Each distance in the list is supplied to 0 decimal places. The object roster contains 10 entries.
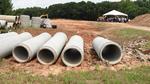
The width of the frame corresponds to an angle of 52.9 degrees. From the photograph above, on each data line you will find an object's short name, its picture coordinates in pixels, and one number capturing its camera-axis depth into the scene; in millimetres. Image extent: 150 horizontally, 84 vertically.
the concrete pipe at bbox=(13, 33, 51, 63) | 4674
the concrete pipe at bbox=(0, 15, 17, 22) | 12460
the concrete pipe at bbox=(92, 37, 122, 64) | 4746
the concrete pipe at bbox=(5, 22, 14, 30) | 11068
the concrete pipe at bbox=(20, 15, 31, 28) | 11909
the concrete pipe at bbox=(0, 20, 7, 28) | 10584
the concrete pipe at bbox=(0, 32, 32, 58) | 4843
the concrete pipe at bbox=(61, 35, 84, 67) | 4551
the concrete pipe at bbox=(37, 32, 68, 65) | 4574
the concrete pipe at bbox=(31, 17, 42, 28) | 11943
